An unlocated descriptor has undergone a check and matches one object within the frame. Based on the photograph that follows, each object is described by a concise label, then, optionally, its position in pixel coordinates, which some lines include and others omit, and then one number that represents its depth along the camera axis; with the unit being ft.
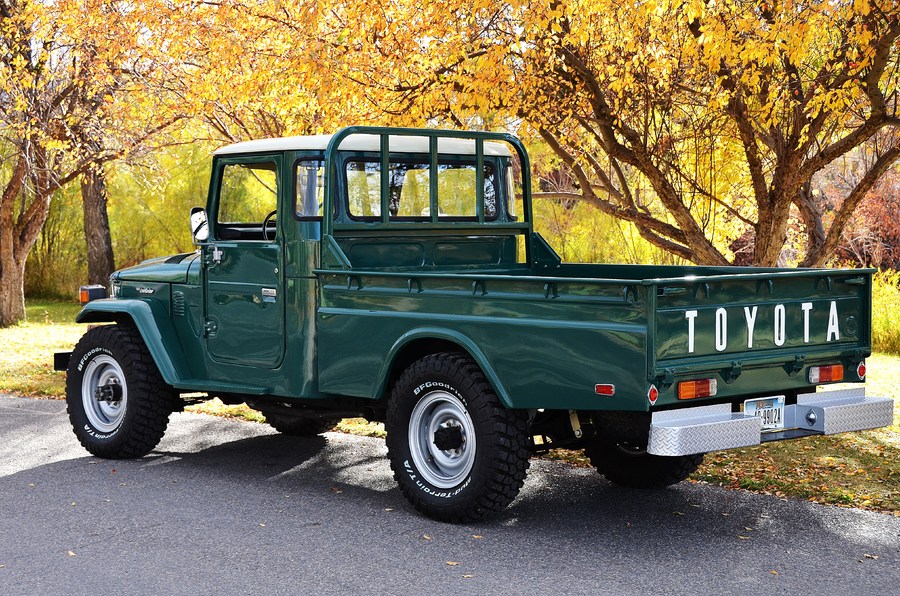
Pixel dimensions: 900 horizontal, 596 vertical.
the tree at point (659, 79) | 30.58
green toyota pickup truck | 18.75
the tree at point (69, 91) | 45.37
